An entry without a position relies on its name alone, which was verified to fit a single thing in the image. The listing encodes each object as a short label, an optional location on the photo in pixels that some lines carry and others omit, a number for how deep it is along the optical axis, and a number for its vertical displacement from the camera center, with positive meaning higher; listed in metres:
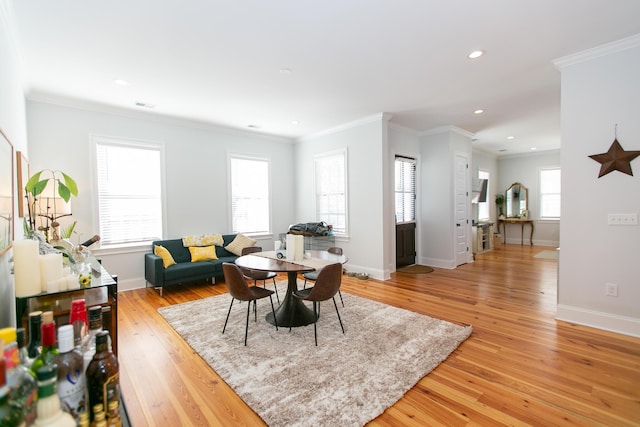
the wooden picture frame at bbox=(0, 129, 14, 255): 1.75 +0.10
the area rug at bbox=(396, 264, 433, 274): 5.77 -1.28
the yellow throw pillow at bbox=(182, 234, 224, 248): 5.11 -0.56
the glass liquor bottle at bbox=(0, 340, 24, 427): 0.57 -0.38
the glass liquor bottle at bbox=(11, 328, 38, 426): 0.61 -0.38
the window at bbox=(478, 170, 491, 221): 8.76 -0.09
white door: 6.14 -0.10
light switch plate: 2.88 -0.17
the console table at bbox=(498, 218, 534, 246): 9.07 -0.61
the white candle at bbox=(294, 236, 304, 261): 3.48 -0.48
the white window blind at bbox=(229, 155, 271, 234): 5.98 +0.26
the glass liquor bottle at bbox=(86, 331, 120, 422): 0.78 -0.44
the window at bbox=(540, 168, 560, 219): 8.73 +0.29
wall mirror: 9.22 +0.08
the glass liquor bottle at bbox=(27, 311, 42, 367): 0.86 -0.37
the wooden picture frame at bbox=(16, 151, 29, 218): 2.54 +0.25
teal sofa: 4.39 -0.92
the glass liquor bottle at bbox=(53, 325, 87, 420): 0.72 -0.41
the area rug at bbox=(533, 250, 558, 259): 7.04 -1.28
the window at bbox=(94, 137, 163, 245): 4.53 +0.30
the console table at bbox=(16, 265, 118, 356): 1.46 -0.51
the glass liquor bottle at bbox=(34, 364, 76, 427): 0.63 -0.41
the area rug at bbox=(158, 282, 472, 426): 1.99 -1.31
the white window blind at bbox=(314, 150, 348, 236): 5.79 +0.34
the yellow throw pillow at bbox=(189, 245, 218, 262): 4.98 -0.76
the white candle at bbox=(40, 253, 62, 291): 1.54 -0.31
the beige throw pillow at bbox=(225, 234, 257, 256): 5.48 -0.67
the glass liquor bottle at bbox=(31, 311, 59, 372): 0.74 -0.35
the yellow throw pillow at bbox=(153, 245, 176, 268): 4.53 -0.71
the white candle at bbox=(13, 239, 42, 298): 1.41 -0.28
